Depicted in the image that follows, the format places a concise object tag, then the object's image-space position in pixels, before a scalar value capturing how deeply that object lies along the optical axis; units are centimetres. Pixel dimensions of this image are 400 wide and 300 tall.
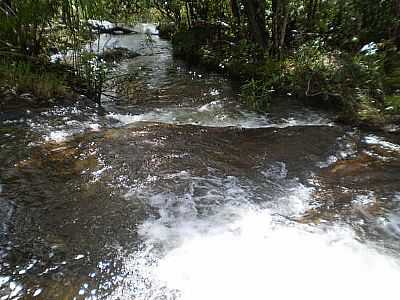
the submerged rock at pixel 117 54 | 1061
